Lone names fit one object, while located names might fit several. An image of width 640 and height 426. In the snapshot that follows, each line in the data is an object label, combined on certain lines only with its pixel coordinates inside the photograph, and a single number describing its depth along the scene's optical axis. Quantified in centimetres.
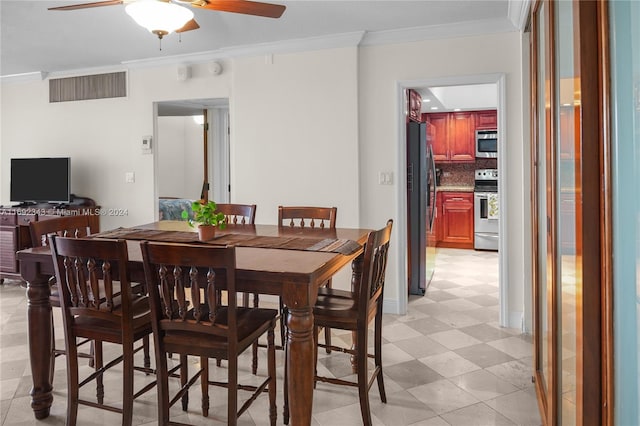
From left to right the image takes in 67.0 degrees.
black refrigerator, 453
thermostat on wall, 499
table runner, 242
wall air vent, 505
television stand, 497
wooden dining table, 190
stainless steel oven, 704
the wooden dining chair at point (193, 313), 179
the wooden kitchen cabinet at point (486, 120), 731
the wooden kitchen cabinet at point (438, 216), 750
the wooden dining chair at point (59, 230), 251
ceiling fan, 231
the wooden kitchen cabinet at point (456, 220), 736
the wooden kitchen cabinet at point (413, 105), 442
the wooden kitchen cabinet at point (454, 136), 749
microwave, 729
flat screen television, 510
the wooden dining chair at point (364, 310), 215
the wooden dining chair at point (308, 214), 329
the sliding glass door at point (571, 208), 112
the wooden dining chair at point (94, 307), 197
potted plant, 262
